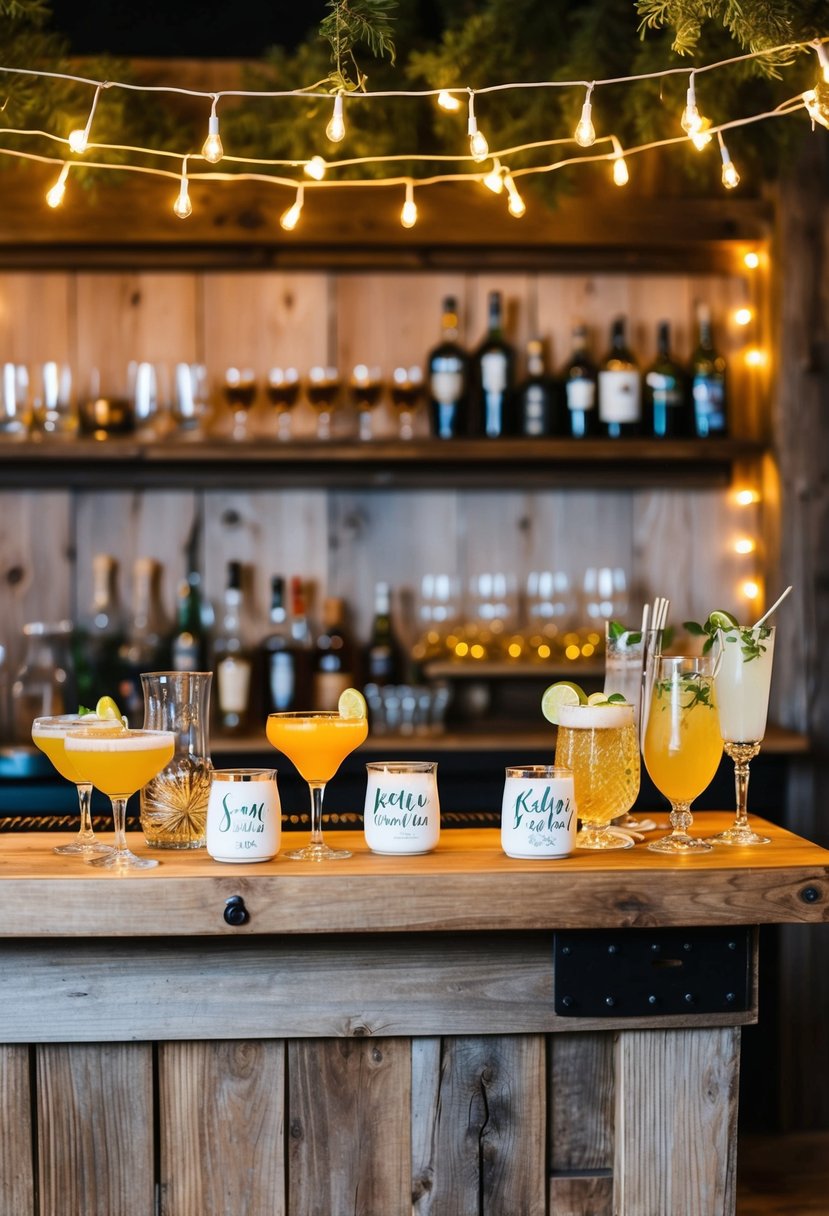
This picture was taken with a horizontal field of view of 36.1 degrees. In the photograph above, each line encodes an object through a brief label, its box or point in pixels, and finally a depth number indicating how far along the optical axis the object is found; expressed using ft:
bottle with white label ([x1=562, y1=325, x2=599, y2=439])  10.03
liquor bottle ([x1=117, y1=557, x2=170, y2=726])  10.00
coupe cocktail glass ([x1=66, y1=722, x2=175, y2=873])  4.76
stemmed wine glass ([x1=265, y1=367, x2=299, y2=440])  10.04
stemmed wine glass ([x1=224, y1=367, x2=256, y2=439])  10.11
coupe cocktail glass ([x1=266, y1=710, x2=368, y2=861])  5.01
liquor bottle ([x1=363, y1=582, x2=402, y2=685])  10.38
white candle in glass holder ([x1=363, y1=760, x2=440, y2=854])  4.93
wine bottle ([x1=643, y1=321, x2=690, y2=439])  10.11
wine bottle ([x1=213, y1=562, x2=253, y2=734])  9.78
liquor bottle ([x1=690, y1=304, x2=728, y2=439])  10.08
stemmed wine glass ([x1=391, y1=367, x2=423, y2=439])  10.10
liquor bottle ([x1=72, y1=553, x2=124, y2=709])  10.21
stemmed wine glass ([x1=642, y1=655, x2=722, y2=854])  5.25
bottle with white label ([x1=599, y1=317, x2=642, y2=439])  9.94
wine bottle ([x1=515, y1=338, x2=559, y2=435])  10.09
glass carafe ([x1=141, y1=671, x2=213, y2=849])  5.27
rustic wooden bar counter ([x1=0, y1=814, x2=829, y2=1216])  4.83
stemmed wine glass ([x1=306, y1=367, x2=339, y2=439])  10.05
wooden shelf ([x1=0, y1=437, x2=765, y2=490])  9.64
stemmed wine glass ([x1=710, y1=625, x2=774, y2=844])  5.36
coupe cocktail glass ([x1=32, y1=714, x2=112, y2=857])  4.93
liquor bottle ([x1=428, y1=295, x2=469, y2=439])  10.01
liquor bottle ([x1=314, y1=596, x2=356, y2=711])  10.05
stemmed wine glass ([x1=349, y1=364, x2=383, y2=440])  9.98
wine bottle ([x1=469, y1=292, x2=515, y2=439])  10.09
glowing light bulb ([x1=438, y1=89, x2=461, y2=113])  5.39
